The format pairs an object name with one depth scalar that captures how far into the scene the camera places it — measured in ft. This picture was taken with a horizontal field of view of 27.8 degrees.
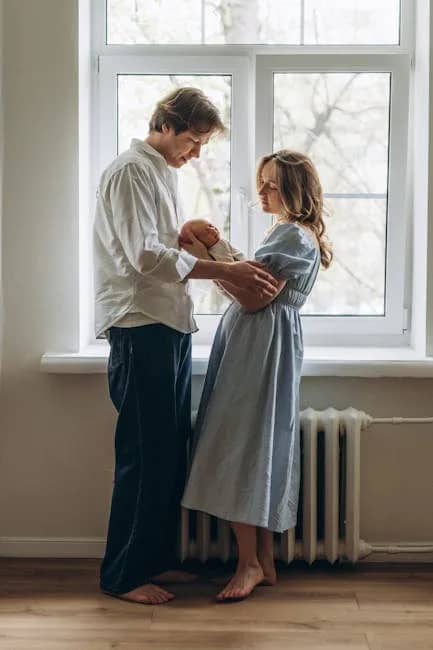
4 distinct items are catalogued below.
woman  8.14
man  7.93
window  9.48
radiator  8.64
